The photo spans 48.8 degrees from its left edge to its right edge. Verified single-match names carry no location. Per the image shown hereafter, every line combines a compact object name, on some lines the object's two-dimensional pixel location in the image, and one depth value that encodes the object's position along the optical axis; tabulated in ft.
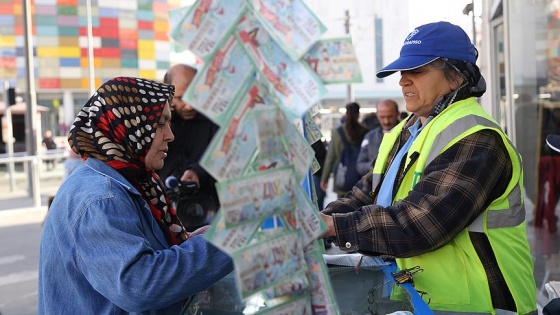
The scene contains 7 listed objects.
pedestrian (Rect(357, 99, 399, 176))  20.54
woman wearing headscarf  5.41
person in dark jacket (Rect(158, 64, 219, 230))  13.50
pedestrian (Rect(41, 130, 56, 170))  69.45
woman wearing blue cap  6.17
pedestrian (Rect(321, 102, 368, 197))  22.97
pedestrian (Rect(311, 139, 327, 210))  23.17
